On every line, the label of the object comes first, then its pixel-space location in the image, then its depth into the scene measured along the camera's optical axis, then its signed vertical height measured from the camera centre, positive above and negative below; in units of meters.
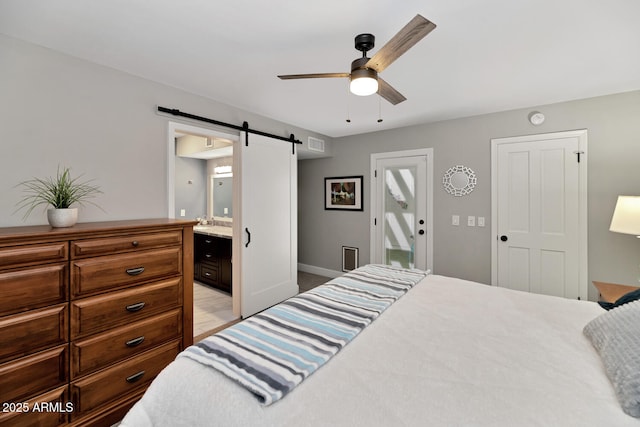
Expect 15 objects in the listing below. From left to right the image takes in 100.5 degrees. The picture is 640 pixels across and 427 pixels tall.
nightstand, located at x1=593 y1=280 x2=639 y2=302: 1.98 -0.62
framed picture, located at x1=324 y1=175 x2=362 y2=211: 4.50 +0.35
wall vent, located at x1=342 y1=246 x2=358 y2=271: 4.58 -0.79
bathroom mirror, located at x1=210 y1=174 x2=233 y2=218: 5.00 +0.33
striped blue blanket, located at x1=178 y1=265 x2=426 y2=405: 0.99 -0.59
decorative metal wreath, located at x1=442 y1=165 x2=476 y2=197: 3.52 +0.44
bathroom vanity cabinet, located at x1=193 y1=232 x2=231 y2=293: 3.95 -0.75
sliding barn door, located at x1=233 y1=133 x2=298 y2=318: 3.24 -0.13
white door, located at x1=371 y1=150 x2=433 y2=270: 3.87 +0.06
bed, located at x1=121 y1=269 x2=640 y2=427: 0.83 -0.62
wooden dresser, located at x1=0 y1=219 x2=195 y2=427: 1.42 -0.64
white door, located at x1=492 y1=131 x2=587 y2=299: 2.93 +0.00
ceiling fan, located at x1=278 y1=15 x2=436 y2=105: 1.28 +0.88
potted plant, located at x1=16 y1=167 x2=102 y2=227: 1.73 +0.13
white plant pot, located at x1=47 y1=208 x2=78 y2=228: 1.71 -0.02
